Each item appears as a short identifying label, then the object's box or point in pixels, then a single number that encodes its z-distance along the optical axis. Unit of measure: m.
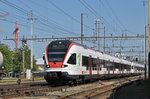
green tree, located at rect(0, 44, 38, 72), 87.44
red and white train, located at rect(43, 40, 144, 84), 23.25
